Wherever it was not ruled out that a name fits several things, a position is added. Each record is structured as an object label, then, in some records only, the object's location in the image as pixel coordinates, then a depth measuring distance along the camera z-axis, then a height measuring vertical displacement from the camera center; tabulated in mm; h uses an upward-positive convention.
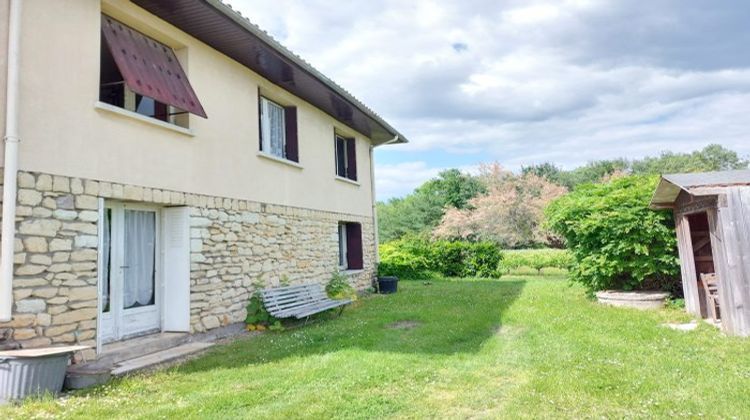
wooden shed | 6312 -84
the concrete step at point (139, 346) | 5528 -1148
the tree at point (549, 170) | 41119 +6934
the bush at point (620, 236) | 9117 +56
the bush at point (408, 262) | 19016 -560
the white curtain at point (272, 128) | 9742 +2948
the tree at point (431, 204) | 40531 +4151
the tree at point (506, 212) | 29250 +2278
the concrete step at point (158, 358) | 5254 -1273
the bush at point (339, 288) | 11242 -923
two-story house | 4816 +1370
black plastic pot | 13812 -1089
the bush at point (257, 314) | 8078 -1069
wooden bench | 8172 -946
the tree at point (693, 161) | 44188 +7748
